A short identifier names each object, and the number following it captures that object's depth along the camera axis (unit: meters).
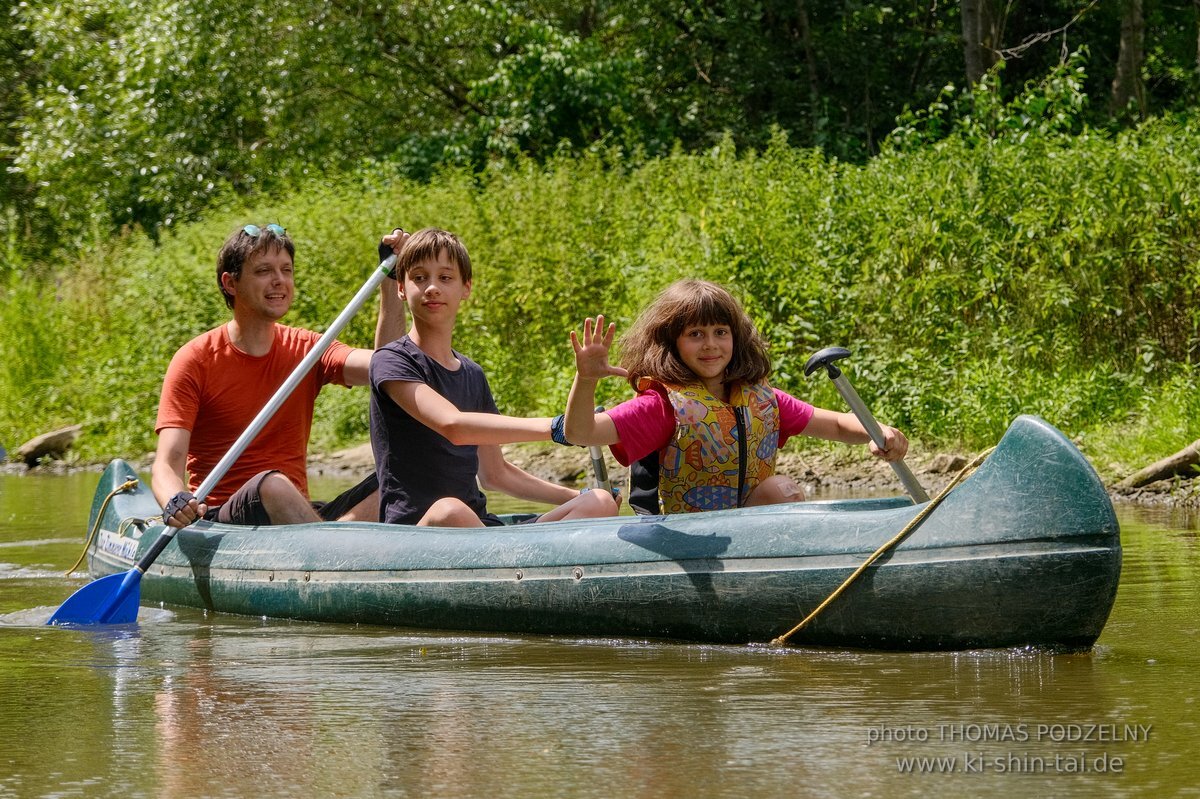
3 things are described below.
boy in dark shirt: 9.31
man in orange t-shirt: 10.60
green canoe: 7.70
